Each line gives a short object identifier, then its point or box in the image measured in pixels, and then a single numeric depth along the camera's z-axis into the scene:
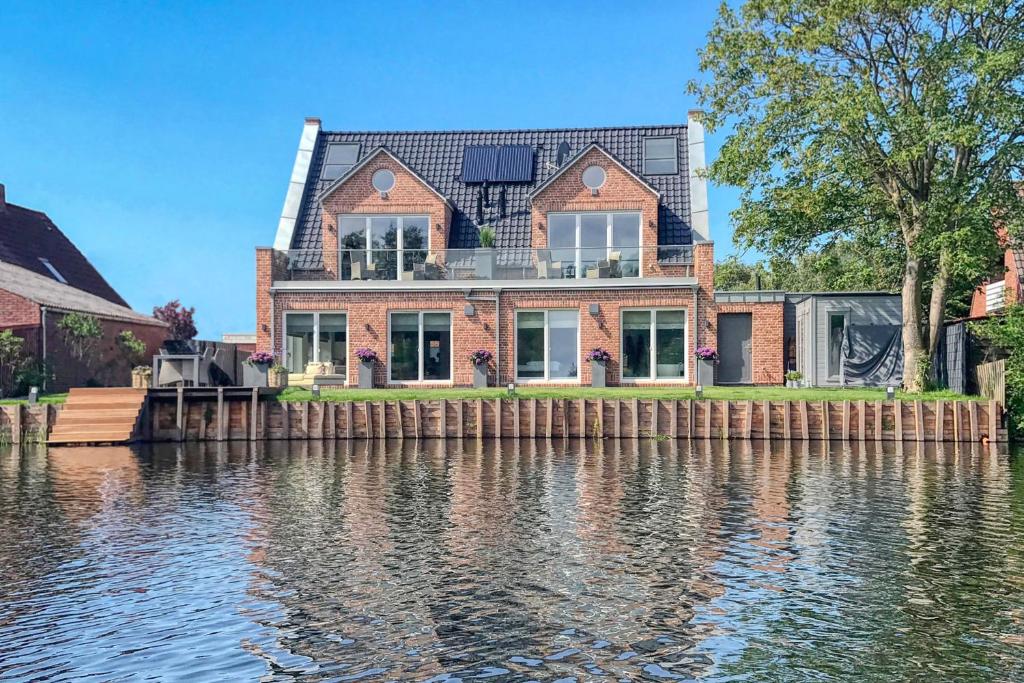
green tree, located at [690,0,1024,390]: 26.53
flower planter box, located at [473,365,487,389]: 32.06
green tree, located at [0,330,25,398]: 30.31
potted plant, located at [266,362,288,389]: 29.48
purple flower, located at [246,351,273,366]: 29.11
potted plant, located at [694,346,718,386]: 31.17
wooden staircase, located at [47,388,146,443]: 26.16
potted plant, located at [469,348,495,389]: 32.03
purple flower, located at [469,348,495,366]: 32.00
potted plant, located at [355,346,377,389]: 31.98
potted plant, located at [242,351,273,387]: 29.15
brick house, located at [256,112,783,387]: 32.38
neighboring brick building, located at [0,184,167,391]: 32.81
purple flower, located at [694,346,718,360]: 31.14
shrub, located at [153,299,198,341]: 52.86
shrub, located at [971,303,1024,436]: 24.95
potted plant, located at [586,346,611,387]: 31.83
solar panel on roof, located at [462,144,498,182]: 36.75
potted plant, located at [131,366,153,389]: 29.08
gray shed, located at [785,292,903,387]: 31.84
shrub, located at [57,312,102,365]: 33.12
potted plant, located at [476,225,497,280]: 32.66
